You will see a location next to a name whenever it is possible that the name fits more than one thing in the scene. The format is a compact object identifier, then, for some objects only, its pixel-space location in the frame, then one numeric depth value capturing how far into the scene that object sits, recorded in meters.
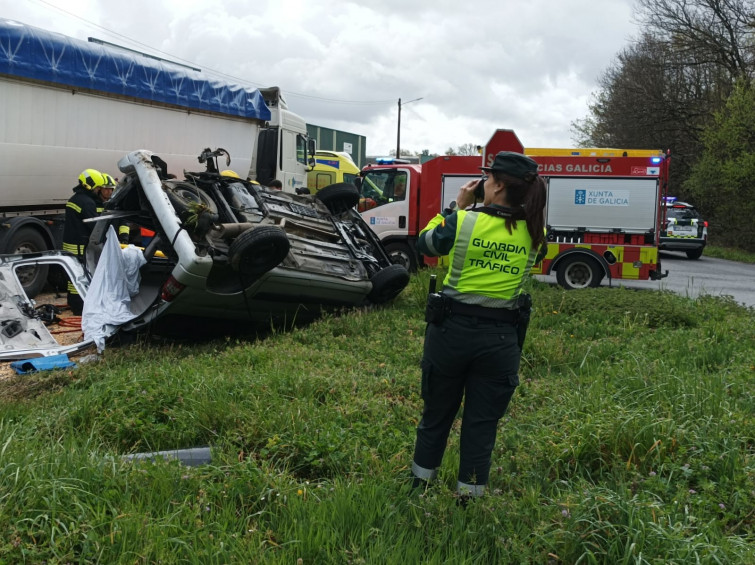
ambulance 21.55
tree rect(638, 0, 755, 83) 25.95
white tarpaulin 6.74
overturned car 6.50
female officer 3.27
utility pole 48.50
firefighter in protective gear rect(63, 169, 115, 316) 8.73
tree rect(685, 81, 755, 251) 22.14
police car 20.16
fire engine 11.58
